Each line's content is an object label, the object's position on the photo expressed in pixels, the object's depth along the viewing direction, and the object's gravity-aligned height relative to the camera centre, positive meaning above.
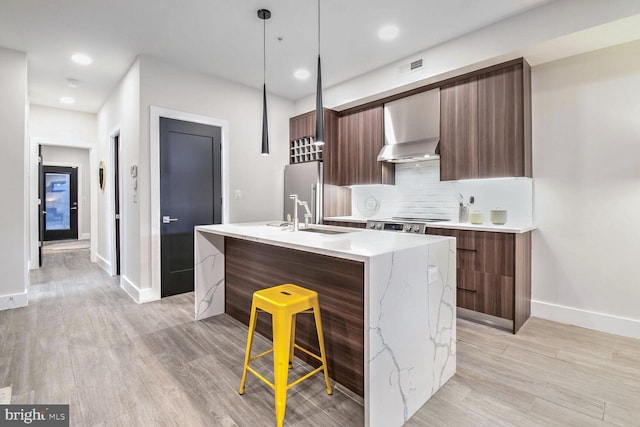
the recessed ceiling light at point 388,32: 3.09 +1.84
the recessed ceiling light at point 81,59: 3.67 +1.87
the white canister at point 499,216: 3.14 -0.05
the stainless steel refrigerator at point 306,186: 4.52 +0.40
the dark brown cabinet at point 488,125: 2.96 +0.88
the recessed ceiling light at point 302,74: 4.16 +1.89
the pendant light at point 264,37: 2.83 +1.81
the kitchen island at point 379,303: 1.50 -0.53
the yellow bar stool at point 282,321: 1.63 -0.60
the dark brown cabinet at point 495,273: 2.79 -0.59
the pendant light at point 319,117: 2.42 +0.75
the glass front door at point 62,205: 9.09 +0.26
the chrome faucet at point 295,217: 2.61 -0.05
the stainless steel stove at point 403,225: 3.33 -0.15
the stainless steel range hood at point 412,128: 3.57 +1.01
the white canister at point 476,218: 3.23 -0.07
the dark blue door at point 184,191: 3.84 +0.29
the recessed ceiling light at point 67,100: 5.07 +1.90
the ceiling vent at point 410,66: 3.56 +1.70
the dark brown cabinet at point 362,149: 4.16 +0.88
